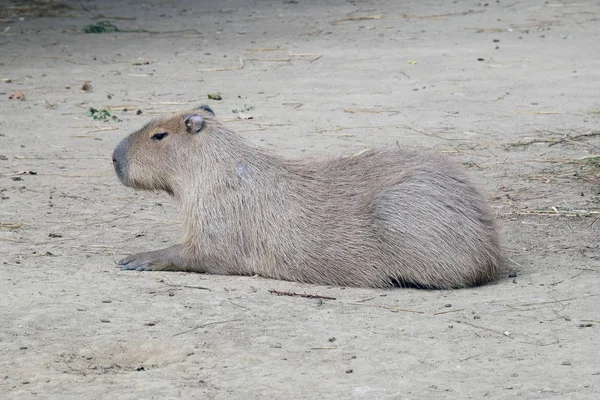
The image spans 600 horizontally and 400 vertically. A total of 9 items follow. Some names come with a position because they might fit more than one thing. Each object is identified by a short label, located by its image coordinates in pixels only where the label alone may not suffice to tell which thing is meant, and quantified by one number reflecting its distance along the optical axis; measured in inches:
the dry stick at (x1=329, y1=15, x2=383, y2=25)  916.0
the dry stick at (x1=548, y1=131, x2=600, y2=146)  557.9
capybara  368.5
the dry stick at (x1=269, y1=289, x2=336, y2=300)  349.4
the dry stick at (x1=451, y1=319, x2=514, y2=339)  309.0
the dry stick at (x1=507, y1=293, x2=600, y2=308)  337.1
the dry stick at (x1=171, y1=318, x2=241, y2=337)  307.4
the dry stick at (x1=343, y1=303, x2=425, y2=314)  334.3
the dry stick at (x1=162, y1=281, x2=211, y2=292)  353.7
